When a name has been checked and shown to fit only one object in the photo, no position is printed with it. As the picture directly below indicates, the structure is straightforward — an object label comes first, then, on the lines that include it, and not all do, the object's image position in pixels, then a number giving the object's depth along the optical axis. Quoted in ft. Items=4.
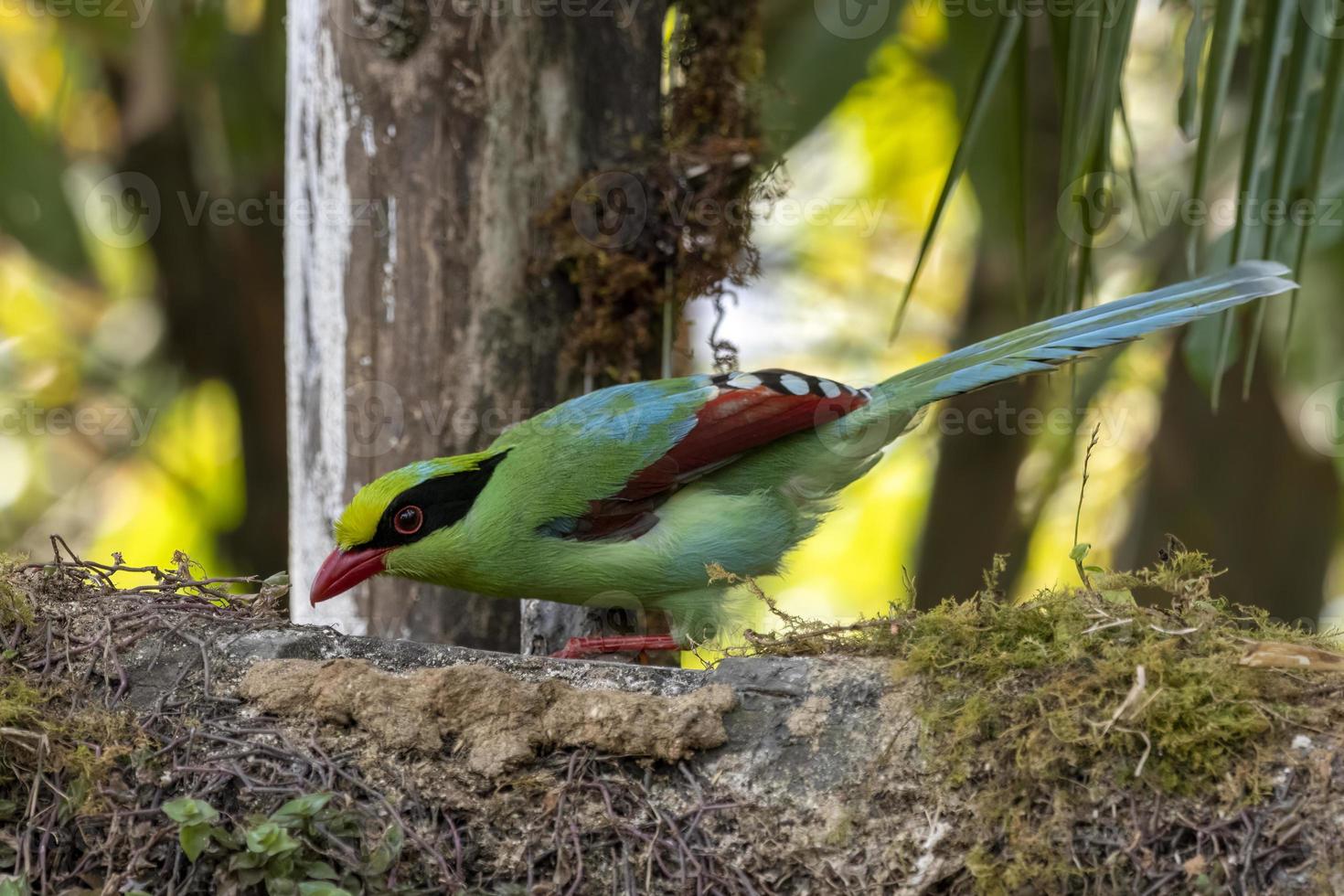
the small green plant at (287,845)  16.47
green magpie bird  28.37
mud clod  18.76
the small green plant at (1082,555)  20.57
